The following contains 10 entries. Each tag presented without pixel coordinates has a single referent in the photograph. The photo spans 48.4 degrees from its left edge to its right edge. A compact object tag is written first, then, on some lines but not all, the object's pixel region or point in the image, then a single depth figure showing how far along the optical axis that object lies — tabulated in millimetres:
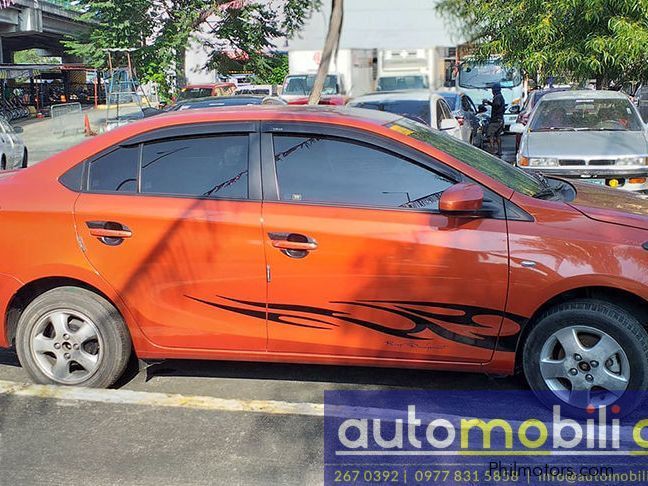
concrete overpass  38094
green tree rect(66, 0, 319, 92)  26391
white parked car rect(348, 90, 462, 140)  11461
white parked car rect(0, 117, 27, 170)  13359
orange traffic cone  24375
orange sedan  3721
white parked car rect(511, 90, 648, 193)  8648
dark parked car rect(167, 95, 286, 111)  12656
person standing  16578
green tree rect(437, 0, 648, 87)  10734
